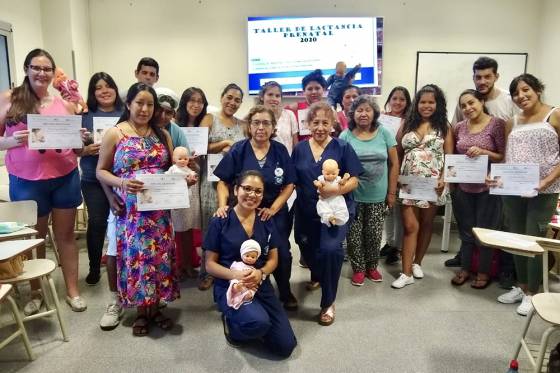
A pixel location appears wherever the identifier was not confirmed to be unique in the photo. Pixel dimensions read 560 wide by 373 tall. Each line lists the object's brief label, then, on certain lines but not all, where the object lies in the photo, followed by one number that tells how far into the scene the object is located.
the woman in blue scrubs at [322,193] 2.45
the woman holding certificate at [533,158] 2.47
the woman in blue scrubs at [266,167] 2.39
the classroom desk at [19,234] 2.10
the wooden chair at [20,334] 1.96
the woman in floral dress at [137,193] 2.14
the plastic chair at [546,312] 1.58
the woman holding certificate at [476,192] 2.80
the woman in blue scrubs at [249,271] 2.10
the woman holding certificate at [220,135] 2.86
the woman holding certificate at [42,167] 2.33
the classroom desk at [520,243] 1.86
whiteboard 5.44
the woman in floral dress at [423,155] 2.91
